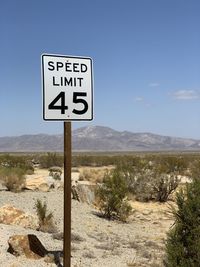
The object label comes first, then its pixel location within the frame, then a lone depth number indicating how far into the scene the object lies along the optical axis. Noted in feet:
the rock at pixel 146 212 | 58.03
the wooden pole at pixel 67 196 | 21.49
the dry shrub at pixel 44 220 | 37.47
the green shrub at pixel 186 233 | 24.12
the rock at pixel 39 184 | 61.21
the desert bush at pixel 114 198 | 50.57
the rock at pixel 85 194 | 56.13
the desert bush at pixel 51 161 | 147.43
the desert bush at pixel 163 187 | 69.51
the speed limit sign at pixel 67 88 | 20.59
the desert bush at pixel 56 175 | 86.14
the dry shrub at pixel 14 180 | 60.28
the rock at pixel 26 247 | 27.40
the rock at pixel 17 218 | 36.35
